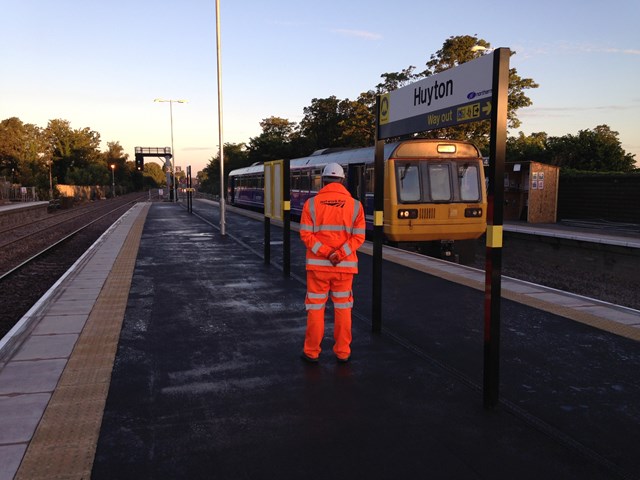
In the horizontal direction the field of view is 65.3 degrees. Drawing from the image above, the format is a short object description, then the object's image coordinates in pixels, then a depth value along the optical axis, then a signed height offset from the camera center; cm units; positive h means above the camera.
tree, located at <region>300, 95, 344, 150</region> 5778 +859
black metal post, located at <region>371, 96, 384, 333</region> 553 -51
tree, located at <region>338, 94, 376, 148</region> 4191 +583
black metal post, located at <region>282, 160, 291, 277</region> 934 -38
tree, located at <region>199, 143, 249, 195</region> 7519 +501
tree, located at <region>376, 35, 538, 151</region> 3136 +702
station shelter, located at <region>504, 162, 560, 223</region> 2325 +14
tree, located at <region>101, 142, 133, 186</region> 10548 +714
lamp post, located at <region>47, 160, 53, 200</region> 4892 -6
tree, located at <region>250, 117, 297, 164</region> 6047 +615
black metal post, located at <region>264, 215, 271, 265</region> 1078 -116
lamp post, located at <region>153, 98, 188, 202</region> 4837 +281
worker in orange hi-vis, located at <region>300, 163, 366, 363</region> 450 -58
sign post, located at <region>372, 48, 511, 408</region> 358 +64
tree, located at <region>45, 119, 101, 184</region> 8312 +768
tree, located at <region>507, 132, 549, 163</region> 3547 +297
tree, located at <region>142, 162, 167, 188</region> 14398 +608
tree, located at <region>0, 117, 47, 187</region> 6491 +519
